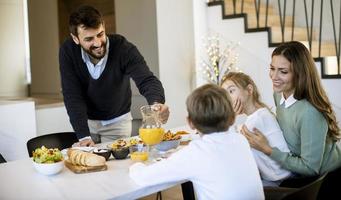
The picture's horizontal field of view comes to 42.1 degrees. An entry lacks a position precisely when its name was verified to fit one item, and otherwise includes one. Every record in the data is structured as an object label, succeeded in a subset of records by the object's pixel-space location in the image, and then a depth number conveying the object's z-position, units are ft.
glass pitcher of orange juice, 6.45
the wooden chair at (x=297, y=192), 4.61
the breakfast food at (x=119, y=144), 6.68
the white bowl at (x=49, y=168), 5.69
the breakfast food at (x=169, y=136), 6.92
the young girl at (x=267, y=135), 6.32
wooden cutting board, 5.80
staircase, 15.46
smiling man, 7.98
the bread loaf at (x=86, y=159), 5.88
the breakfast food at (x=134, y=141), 6.86
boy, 4.97
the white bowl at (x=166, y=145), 6.75
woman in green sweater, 5.94
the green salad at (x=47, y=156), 5.79
